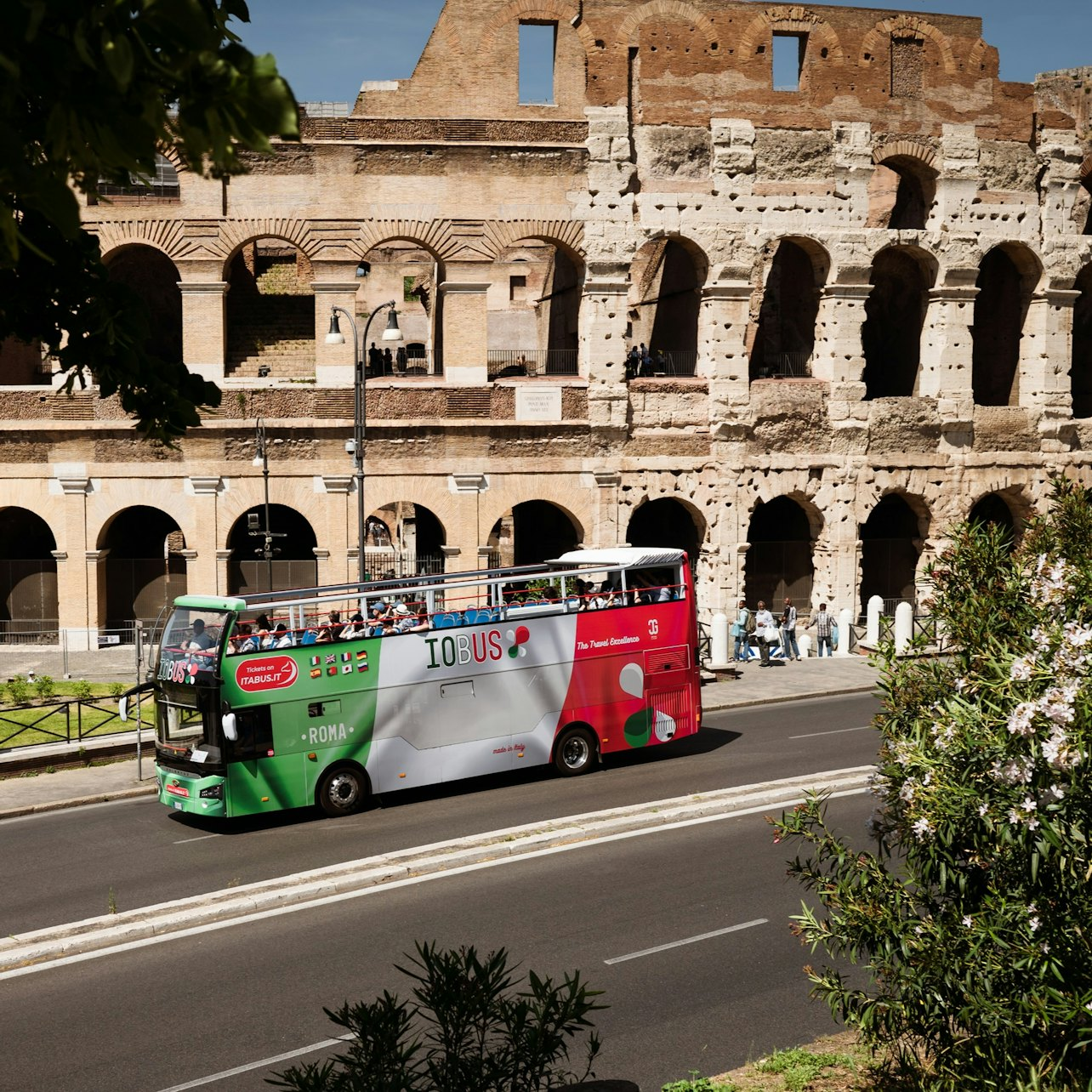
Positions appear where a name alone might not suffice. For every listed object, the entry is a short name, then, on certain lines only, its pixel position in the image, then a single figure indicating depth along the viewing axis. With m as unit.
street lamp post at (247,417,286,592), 29.56
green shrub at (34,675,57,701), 24.03
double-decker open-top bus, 17.41
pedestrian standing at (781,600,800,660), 31.03
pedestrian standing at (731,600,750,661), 30.78
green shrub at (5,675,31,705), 23.88
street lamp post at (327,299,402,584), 25.70
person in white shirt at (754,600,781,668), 30.06
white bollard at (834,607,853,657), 32.12
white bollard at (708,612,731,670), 28.75
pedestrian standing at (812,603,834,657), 31.64
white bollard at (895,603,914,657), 29.48
